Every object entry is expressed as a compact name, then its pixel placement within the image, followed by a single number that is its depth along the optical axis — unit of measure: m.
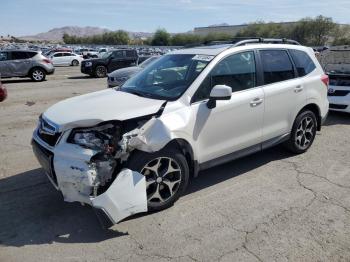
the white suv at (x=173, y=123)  3.71
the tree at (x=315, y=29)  93.19
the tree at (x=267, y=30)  95.12
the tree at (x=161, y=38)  130.15
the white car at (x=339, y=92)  8.34
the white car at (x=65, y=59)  34.69
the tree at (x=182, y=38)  116.62
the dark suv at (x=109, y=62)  21.34
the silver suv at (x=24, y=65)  18.36
